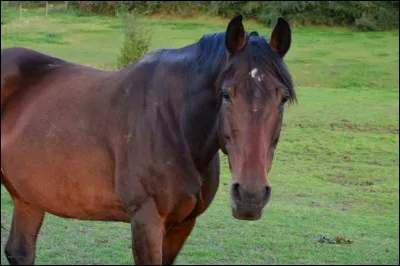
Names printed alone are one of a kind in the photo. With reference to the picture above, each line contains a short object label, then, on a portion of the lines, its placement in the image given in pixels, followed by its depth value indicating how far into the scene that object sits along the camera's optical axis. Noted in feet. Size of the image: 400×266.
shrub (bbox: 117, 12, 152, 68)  83.60
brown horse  15.59
